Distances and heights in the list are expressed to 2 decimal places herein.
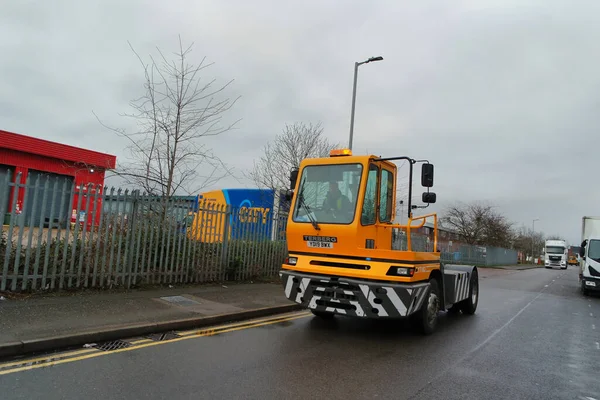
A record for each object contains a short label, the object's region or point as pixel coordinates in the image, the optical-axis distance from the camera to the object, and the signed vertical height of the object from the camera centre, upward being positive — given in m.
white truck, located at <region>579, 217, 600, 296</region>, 15.07 -0.29
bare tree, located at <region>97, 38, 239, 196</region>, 10.91 +1.64
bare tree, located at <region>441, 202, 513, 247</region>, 48.41 +2.09
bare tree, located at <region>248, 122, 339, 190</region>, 17.58 +3.39
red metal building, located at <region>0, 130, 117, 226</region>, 22.31 +3.37
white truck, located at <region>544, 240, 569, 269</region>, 49.69 -0.74
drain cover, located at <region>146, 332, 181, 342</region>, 5.92 -1.73
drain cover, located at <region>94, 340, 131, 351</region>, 5.32 -1.72
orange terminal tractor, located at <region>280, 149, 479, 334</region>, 6.30 -0.25
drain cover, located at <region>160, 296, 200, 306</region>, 7.98 -1.59
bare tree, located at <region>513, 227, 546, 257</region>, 75.57 +0.59
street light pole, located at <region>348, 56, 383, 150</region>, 14.82 +5.42
